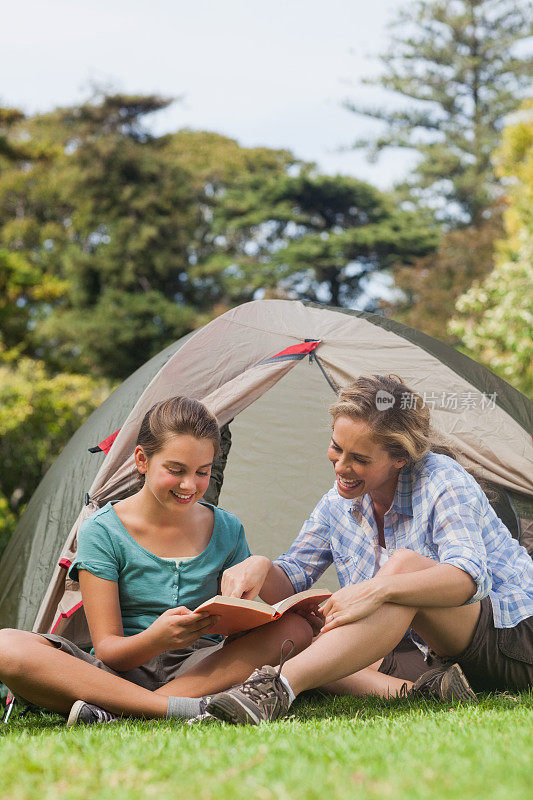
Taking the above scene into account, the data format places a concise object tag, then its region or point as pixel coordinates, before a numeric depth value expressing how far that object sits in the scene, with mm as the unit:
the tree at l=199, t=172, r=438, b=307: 18281
